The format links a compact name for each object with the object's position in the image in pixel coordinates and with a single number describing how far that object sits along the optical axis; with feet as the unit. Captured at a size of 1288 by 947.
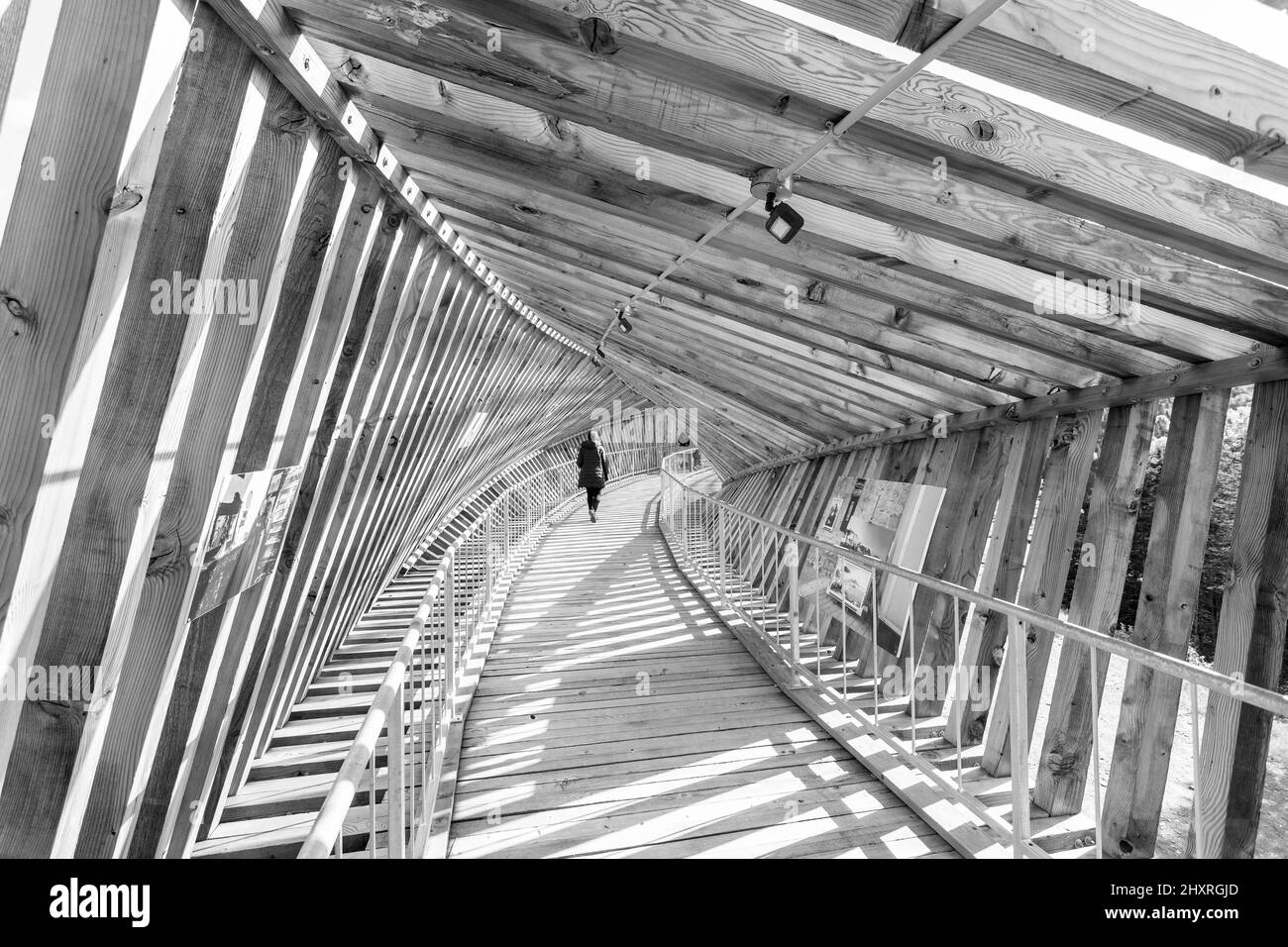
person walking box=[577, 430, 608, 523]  44.11
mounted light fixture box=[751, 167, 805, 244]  7.86
